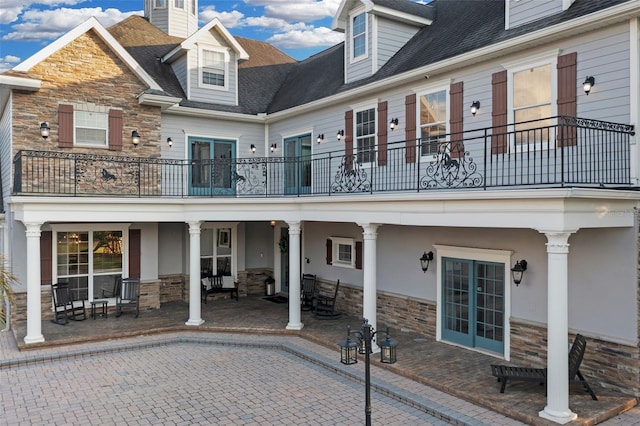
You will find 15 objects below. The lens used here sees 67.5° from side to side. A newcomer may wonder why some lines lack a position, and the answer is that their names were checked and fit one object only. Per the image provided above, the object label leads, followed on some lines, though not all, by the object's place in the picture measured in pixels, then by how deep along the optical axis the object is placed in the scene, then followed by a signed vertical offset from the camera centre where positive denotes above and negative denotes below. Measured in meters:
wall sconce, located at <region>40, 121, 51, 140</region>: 12.56 +2.06
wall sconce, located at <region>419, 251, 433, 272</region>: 11.46 -1.22
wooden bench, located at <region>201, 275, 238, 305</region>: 15.96 -2.70
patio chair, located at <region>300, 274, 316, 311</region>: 14.68 -2.60
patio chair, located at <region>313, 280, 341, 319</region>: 13.59 -2.87
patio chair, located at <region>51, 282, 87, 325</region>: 12.76 -2.66
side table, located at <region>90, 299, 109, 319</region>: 13.41 -2.80
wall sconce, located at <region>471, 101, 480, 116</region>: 10.06 +2.13
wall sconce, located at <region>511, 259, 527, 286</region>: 9.32 -1.20
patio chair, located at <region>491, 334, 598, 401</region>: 7.59 -2.72
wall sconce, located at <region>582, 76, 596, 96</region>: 8.16 +2.14
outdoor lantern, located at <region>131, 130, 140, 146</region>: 14.09 +2.08
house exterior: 7.94 +0.92
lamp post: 5.45 -1.68
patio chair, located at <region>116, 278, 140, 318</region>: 13.95 -2.49
